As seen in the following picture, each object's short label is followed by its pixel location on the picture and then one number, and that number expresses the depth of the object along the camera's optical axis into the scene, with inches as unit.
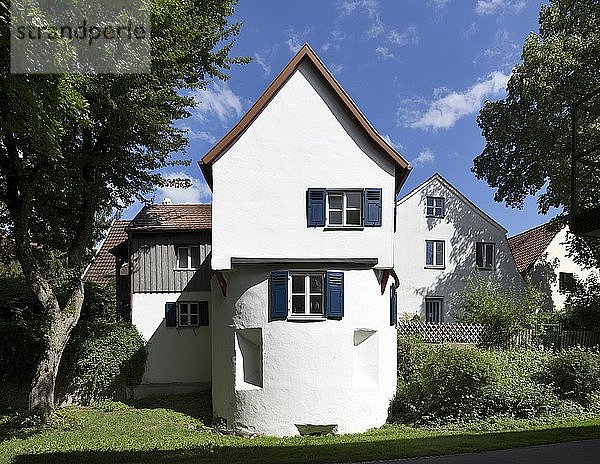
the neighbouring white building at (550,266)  1320.1
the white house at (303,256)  593.0
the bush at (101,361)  767.7
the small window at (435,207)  1169.4
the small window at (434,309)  1148.5
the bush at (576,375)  622.2
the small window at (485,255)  1176.2
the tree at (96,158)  631.8
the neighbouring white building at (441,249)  1143.0
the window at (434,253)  1160.2
